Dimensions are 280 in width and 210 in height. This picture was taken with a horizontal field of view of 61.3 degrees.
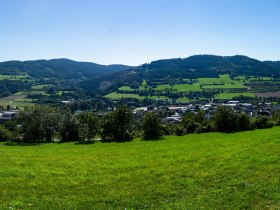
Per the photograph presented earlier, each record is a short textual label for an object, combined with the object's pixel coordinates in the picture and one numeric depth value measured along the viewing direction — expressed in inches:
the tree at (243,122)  1666.0
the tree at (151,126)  1673.6
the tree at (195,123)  1713.4
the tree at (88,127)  1754.0
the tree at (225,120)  1671.1
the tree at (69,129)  1798.0
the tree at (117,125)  1696.4
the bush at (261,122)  1693.9
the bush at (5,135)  1837.0
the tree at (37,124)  1804.8
